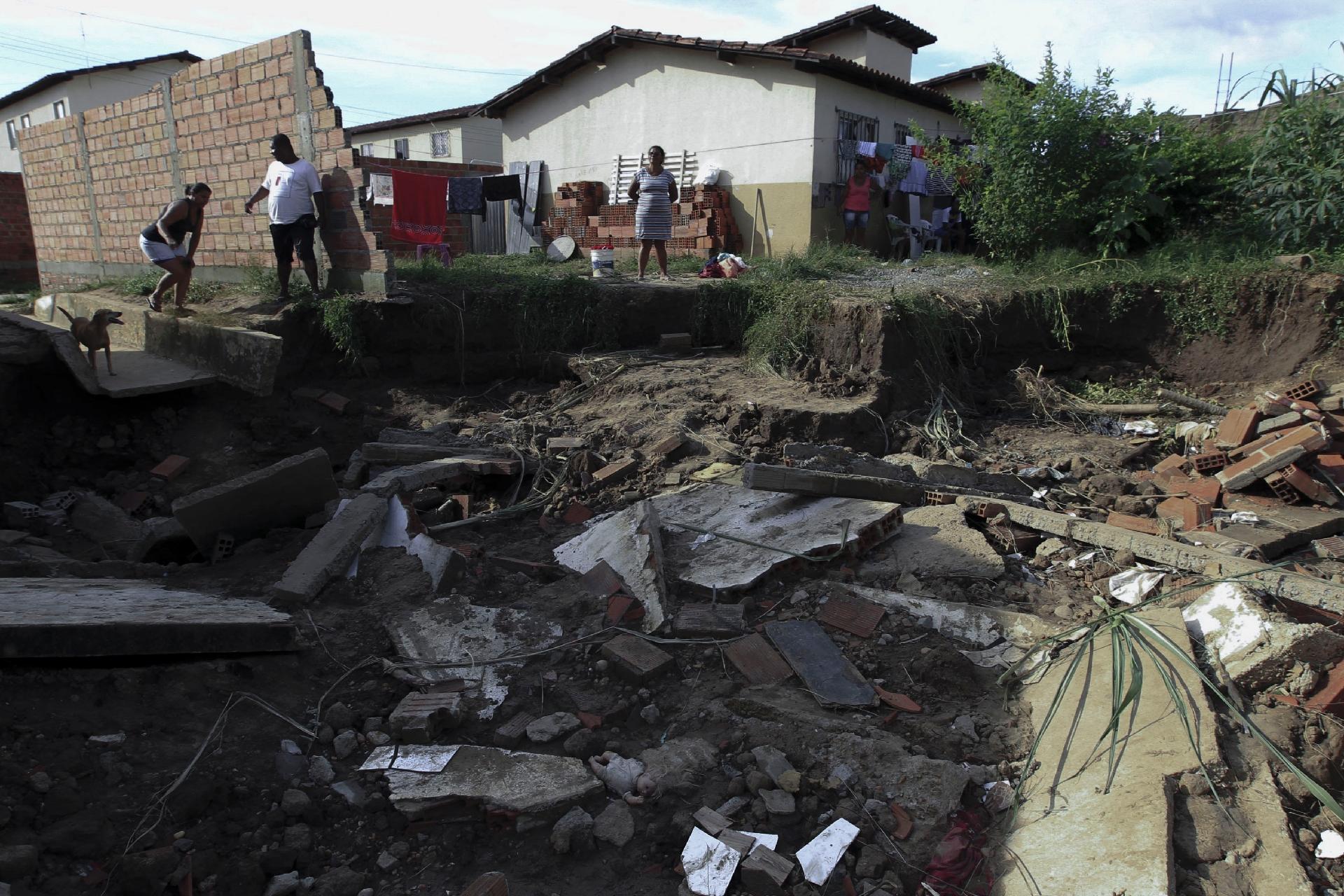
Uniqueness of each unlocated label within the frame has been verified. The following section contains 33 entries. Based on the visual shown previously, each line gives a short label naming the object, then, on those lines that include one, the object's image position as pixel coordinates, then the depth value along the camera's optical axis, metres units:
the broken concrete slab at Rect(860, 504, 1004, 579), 4.18
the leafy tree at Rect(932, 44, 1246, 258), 9.05
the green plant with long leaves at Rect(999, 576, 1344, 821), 2.43
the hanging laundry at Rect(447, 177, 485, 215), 14.77
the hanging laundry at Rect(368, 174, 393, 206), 14.53
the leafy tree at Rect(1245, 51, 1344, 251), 7.86
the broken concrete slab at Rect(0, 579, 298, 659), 2.63
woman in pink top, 12.49
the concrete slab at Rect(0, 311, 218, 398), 6.21
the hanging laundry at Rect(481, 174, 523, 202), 15.52
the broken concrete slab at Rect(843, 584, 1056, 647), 3.58
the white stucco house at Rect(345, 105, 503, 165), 22.69
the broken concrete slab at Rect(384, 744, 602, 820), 2.56
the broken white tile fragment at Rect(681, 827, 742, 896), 2.32
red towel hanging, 11.17
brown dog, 6.21
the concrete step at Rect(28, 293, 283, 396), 6.34
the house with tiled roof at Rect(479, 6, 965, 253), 12.65
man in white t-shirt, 7.23
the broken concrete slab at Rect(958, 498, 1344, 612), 3.71
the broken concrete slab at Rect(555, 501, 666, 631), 3.76
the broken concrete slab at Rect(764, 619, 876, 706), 3.14
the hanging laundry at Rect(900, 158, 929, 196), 13.99
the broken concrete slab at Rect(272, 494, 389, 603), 3.81
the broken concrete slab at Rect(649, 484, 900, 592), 4.05
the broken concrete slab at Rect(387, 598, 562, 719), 3.30
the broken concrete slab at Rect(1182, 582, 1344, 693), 3.05
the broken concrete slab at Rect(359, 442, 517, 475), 5.72
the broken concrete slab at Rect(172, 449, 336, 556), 4.57
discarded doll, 2.65
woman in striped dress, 9.21
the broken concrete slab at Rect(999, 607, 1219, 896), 2.24
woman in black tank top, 7.32
